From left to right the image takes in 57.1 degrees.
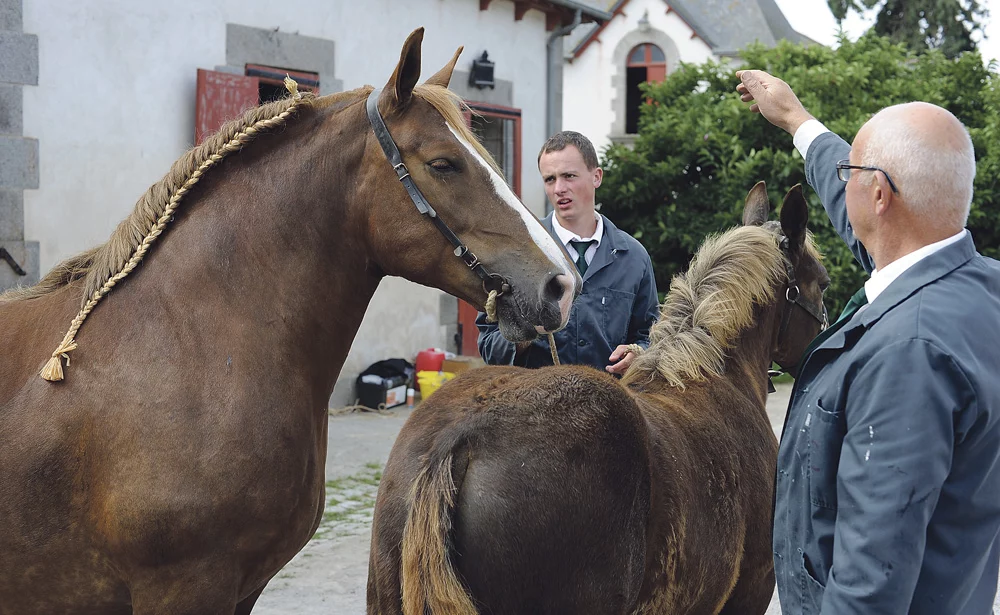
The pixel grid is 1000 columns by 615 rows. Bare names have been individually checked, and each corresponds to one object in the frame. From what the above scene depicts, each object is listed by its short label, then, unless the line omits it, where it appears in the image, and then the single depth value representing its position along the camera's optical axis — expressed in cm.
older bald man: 135
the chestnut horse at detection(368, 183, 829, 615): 212
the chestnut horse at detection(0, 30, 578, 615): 212
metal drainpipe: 1055
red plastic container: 918
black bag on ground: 862
